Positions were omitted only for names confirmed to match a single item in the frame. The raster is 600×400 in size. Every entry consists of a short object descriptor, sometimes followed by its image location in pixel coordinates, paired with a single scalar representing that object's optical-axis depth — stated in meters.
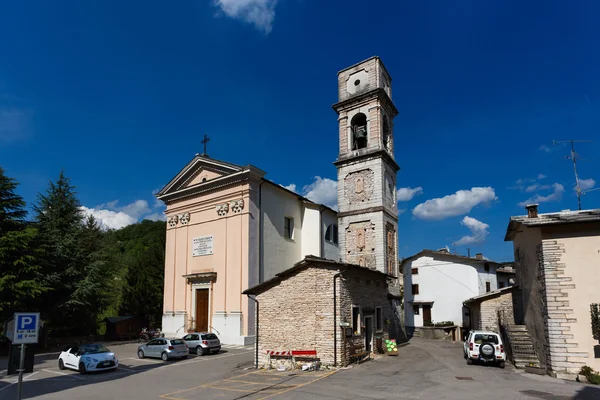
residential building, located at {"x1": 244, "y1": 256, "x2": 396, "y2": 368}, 16.17
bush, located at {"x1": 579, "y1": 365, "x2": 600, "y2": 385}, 12.73
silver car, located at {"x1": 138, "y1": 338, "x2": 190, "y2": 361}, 19.91
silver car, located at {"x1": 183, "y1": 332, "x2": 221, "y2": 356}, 21.44
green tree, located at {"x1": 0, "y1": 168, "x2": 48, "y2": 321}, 22.16
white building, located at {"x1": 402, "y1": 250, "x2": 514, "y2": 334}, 35.59
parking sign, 8.64
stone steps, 16.31
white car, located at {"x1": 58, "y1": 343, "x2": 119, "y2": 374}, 16.82
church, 26.38
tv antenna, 19.22
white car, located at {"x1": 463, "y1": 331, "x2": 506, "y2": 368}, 16.70
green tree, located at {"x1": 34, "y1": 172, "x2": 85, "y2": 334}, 25.77
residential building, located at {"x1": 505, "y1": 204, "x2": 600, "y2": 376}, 13.59
